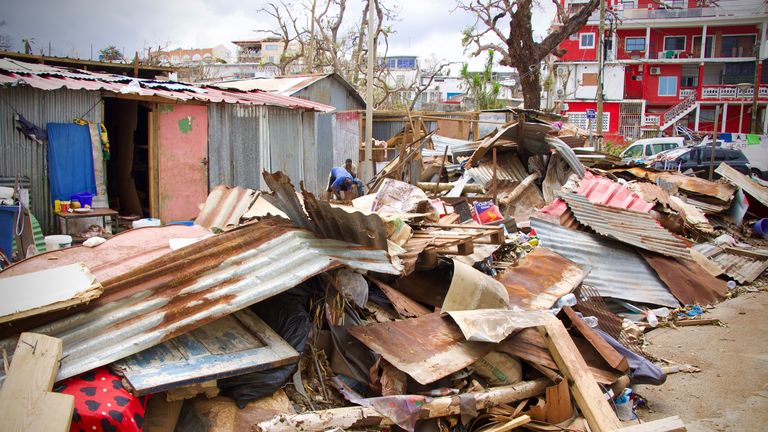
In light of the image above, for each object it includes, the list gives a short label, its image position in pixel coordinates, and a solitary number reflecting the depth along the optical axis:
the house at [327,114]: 16.30
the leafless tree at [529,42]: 20.28
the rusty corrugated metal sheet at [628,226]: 8.74
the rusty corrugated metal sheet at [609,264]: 8.04
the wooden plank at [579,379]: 4.37
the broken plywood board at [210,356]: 3.49
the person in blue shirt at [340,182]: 10.30
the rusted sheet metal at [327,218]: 4.54
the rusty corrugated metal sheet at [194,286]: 3.55
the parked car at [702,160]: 19.64
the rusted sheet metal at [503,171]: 11.77
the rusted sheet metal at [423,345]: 4.27
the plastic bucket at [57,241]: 7.20
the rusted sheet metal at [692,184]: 12.18
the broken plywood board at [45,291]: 3.40
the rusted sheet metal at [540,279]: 6.09
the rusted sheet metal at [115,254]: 4.42
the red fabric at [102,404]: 3.11
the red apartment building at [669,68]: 42.03
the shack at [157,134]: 8.48
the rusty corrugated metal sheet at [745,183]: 12.34
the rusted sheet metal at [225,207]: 6.15
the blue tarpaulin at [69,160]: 8.72
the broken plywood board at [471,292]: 5.12
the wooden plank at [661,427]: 4.15
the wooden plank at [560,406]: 4.47
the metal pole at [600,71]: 22.14
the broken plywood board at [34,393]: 2.87
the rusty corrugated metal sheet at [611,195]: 10.34
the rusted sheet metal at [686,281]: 8.38
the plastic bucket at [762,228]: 12.03
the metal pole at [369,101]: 13.41
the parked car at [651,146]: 23.62
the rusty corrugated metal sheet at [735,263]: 9.51
